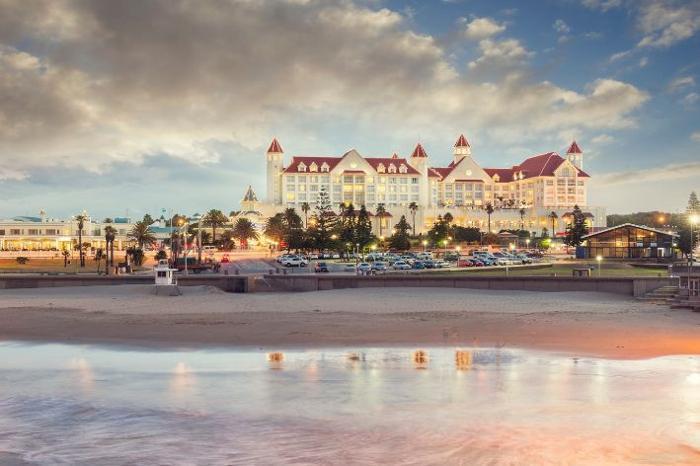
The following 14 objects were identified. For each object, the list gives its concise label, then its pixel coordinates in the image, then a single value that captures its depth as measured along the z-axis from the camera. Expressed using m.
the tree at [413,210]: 162.88
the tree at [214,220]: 147.38
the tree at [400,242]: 117.50
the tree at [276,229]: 134.75
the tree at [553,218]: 173.11
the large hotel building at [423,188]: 173.00
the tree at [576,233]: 116.69
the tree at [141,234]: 116.22
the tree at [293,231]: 107.12
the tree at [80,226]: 86.24
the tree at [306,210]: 156.38
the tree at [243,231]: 139.25
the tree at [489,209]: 167.00
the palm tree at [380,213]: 161.88
